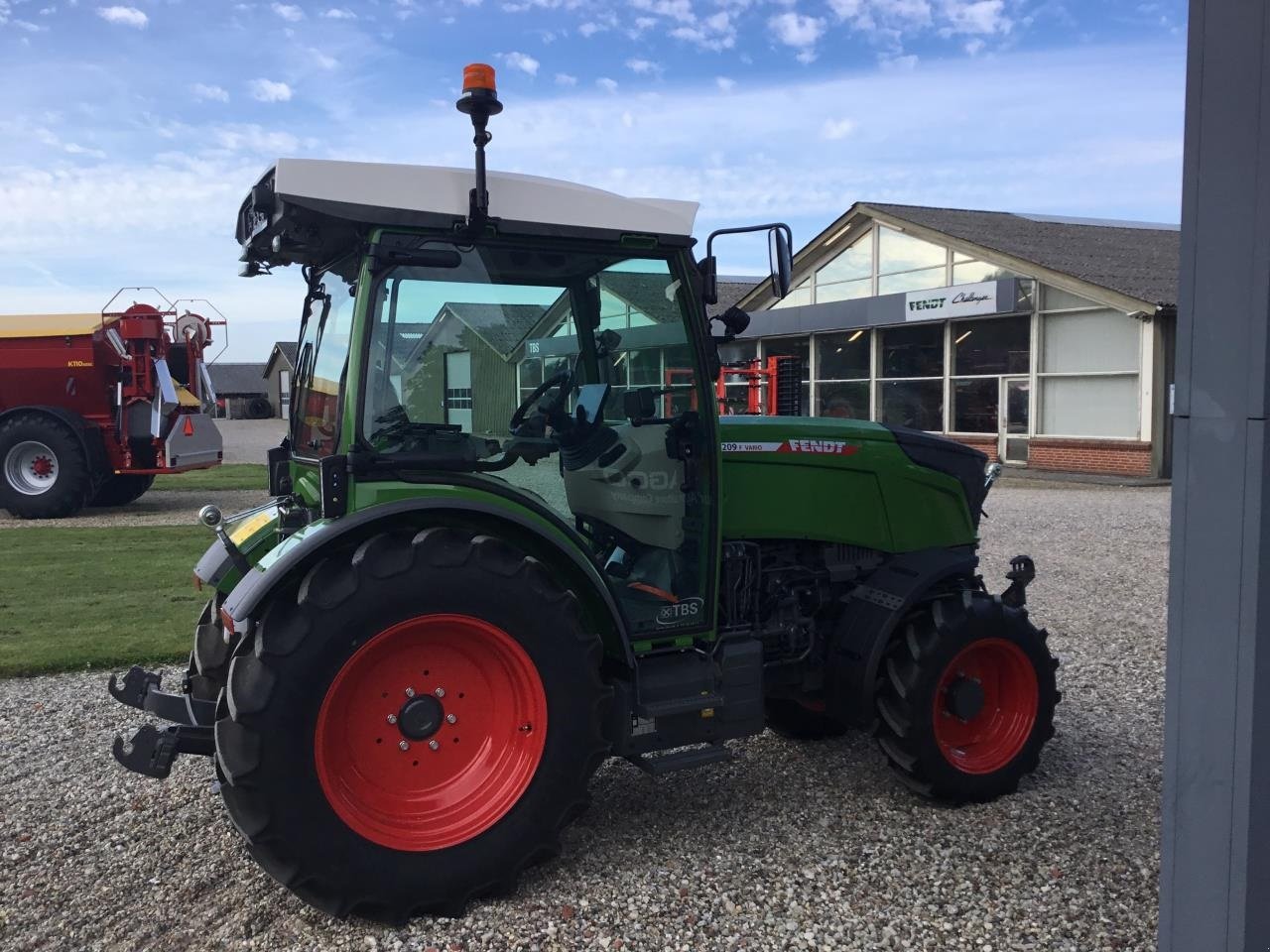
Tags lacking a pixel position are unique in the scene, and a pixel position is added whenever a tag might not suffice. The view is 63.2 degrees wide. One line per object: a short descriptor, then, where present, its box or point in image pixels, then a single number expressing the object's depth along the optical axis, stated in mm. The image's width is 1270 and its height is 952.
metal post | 2266
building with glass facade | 18031
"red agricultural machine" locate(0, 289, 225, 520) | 12883
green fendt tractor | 3182
